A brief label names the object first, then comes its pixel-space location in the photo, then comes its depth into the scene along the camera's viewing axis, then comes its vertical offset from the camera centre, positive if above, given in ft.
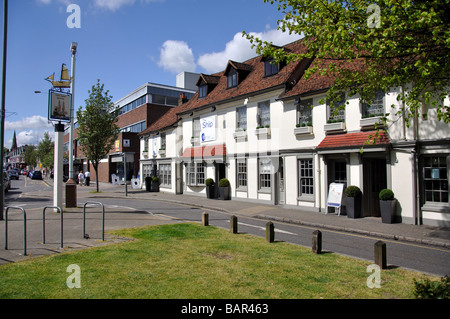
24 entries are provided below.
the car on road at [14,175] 200.15 -1.40
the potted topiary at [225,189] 69.82 -3.86
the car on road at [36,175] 193.63 -1.45
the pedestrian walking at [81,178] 131.85 -2.36
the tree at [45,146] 238.68 +19.88
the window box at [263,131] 61.05 +7.71
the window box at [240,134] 66.33 +7.70
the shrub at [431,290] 14.30 -5.55
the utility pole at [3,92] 41.68 +10.71
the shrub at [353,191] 45.26 -2.94
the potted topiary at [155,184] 98.17 -3.76
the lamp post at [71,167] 51.93 +1.05
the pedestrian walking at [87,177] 126.52 -2.09
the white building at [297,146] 40.50 +4.11
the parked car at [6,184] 92.16 -3.64
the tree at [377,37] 20.22 +9.26
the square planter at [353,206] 45.32 -5.13
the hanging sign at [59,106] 45.73 +9.63
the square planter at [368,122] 44.63 +6.92
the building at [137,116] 132.05 +23.83
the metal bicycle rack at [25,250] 24.48 -5.96
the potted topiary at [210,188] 73.87 -3.84
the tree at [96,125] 89.59 +13.44
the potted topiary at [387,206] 41.65 -4.69
